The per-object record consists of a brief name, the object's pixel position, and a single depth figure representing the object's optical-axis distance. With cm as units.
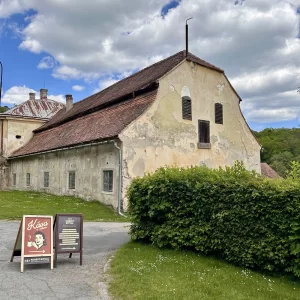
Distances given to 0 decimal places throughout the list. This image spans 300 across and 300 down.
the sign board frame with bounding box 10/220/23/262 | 708
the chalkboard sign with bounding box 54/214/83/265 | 716
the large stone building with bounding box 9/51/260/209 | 1677
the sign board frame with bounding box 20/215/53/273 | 678
